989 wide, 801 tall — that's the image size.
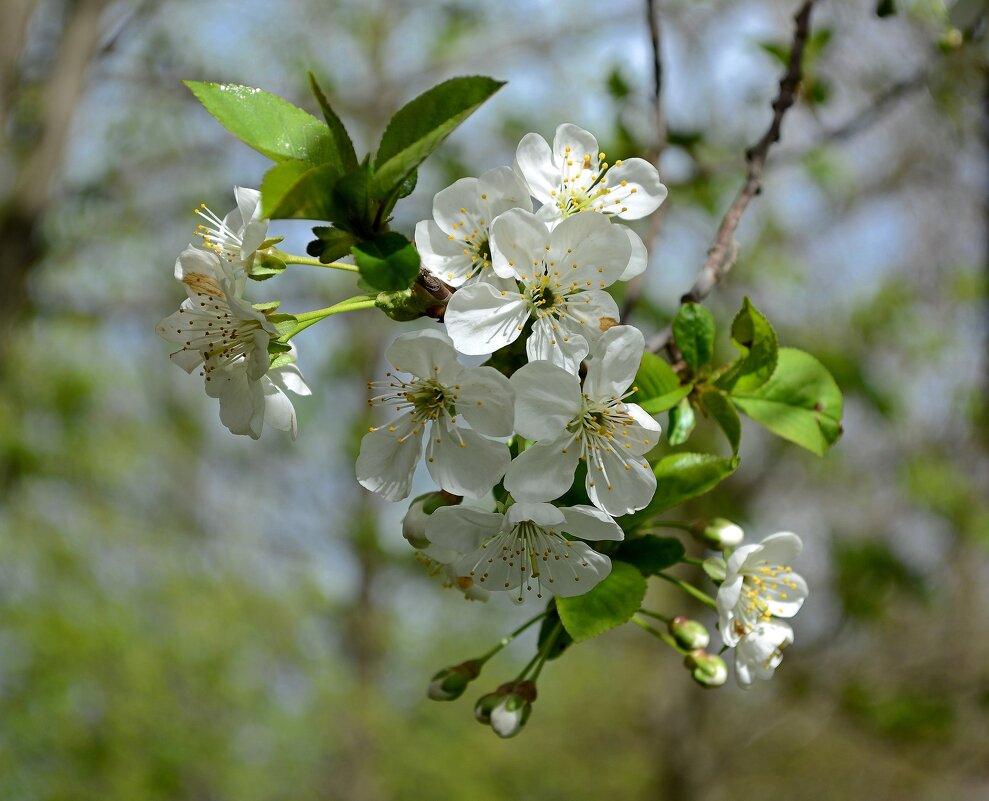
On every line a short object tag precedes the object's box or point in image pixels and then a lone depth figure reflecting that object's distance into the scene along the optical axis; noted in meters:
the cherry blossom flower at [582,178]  0.33
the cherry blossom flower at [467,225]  0.32
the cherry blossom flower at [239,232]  0.31
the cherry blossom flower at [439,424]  0.31
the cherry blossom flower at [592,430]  0.30
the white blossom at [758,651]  0.33
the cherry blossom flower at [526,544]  0.31
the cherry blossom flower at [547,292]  0.31
